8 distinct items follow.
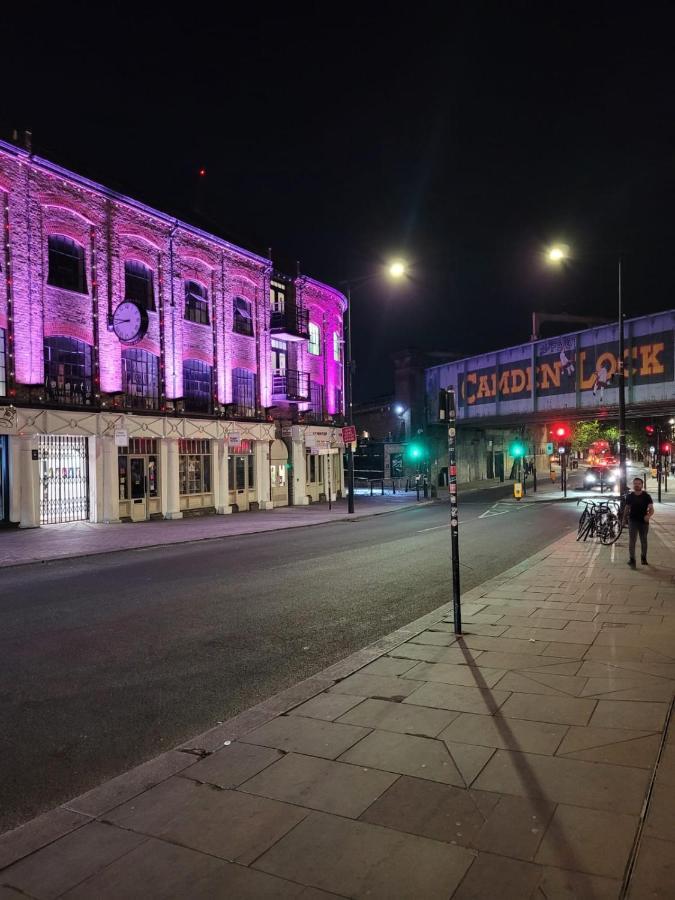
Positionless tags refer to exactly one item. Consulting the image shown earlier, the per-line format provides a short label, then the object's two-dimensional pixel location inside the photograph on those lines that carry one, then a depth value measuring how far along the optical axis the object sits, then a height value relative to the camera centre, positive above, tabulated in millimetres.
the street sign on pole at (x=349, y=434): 27984 +1302
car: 41031 -1233
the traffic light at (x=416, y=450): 36688 +719
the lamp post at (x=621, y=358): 17062 +3165
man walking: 12406 -1117
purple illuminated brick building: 21125 +4195
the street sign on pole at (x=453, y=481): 7277 -228
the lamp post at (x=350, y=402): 26909 +2716
